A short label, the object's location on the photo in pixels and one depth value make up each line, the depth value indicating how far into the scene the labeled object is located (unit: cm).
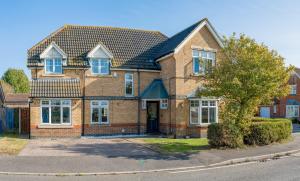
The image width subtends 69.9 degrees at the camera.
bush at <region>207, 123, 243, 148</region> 1197
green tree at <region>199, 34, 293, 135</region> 1179
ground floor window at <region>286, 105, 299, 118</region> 3415
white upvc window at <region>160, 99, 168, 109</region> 1713
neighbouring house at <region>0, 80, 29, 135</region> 1815
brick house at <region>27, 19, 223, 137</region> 1586
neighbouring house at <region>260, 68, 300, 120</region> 3413
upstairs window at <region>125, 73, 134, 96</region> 1764
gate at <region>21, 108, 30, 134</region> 1817
